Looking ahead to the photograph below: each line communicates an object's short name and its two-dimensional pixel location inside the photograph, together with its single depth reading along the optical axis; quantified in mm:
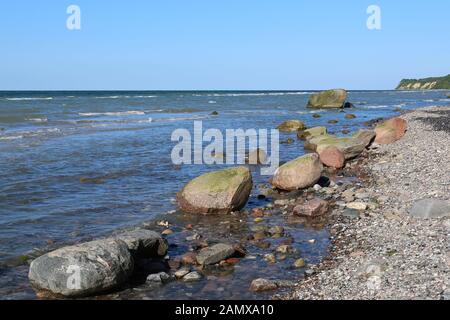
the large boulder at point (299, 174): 13844
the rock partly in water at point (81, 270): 7098
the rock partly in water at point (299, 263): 8469
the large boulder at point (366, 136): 20802
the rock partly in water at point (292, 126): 31578
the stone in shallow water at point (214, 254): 8656
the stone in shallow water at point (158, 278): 7879
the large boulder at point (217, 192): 11656
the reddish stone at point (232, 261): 8719
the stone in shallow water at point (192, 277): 7984
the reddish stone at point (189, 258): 8750
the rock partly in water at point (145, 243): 8453
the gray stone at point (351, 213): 11022
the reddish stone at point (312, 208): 11414
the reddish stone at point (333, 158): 17281
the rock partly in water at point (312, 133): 25688
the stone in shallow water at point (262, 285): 7504
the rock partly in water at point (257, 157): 19017
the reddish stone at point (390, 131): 22016
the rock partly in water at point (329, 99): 57406
